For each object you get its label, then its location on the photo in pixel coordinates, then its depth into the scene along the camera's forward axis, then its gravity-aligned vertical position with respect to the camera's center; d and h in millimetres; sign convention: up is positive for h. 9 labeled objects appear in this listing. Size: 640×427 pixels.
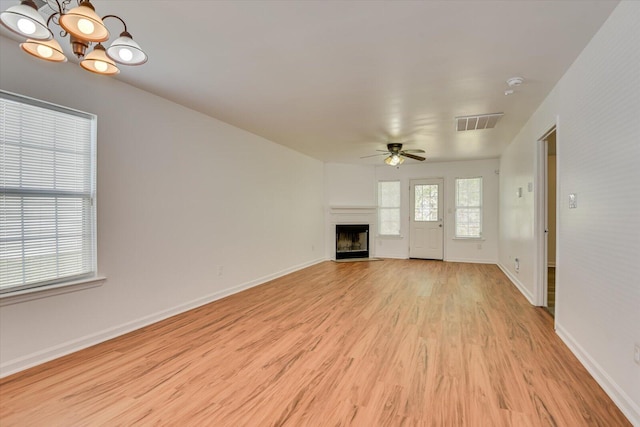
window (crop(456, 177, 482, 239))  7469 +142
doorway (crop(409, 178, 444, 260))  7785 -169
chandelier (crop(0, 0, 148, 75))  1252 +774
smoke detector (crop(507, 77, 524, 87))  2941 +1268
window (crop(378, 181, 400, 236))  8188 +133
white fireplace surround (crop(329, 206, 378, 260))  7785 -130
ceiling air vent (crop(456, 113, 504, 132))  4051 +1256
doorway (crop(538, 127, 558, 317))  3836 -78
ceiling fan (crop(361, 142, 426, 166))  5508 +1050
